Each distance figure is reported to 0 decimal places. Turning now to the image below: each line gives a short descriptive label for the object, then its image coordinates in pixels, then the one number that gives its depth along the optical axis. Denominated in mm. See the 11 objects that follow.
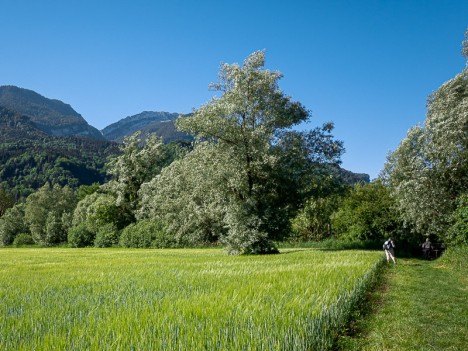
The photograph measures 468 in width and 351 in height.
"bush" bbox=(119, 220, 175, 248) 49062
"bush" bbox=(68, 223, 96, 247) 59781
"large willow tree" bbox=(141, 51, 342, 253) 27266
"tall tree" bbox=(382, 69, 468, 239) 25953
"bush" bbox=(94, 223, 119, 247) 55000
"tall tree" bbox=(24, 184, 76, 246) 75688
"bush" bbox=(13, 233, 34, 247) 78375
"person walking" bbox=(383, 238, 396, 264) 21328
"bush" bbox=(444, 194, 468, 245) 22052
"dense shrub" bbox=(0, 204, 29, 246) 84375
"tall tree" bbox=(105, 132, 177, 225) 60875
